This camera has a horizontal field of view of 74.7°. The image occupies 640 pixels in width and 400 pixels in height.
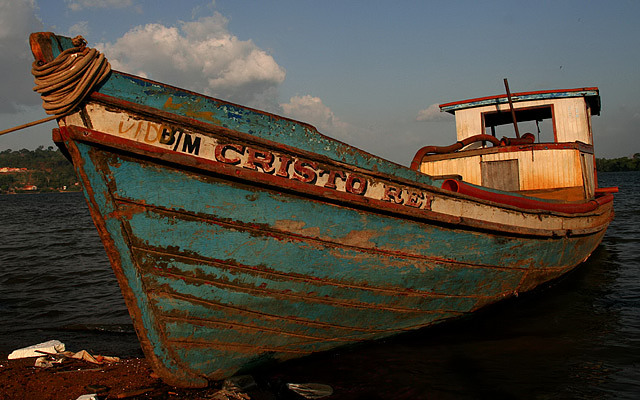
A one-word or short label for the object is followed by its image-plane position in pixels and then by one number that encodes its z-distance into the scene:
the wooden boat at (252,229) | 2.97
